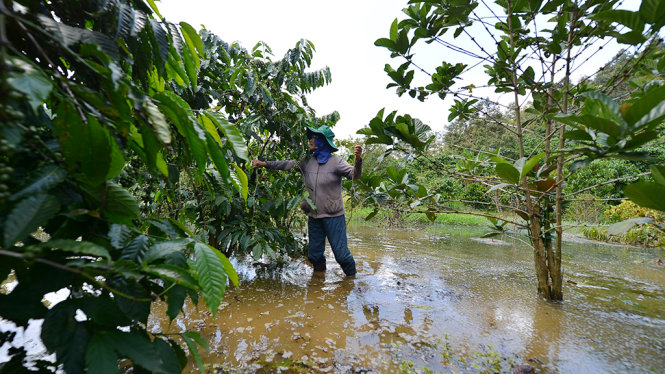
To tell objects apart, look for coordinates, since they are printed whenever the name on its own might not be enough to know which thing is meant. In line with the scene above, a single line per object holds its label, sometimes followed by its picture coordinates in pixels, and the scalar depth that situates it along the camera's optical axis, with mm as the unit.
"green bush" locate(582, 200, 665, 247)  6202
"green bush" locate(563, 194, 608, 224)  8008
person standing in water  2863
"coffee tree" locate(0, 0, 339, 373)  443
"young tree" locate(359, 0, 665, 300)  1409
